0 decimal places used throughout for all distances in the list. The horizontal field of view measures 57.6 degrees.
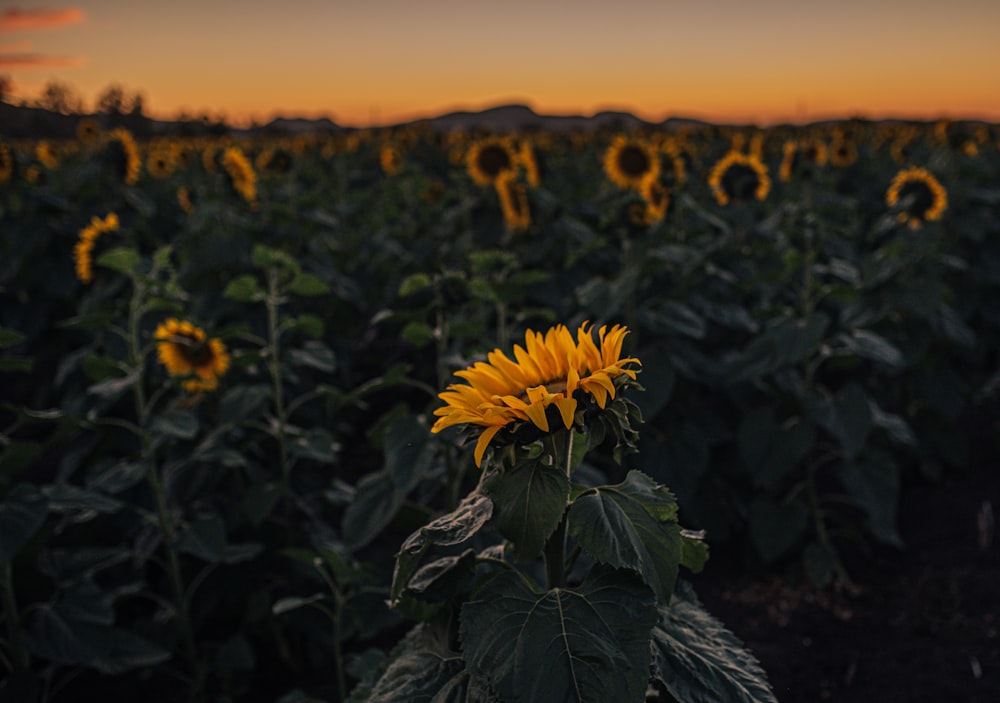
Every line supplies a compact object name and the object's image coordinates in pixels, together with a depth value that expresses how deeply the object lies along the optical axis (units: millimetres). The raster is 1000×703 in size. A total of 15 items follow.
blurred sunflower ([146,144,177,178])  8953
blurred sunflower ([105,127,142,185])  5785
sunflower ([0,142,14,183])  5375
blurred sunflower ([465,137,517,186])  6309
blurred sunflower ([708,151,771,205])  5148
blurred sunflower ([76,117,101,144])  10133
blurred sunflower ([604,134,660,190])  5910
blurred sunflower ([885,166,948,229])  4809
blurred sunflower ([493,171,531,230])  5098
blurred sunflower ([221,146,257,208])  5742
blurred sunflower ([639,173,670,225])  4855
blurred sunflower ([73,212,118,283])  4141
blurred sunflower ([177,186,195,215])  7646
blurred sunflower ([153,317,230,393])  3215
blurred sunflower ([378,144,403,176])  10887
